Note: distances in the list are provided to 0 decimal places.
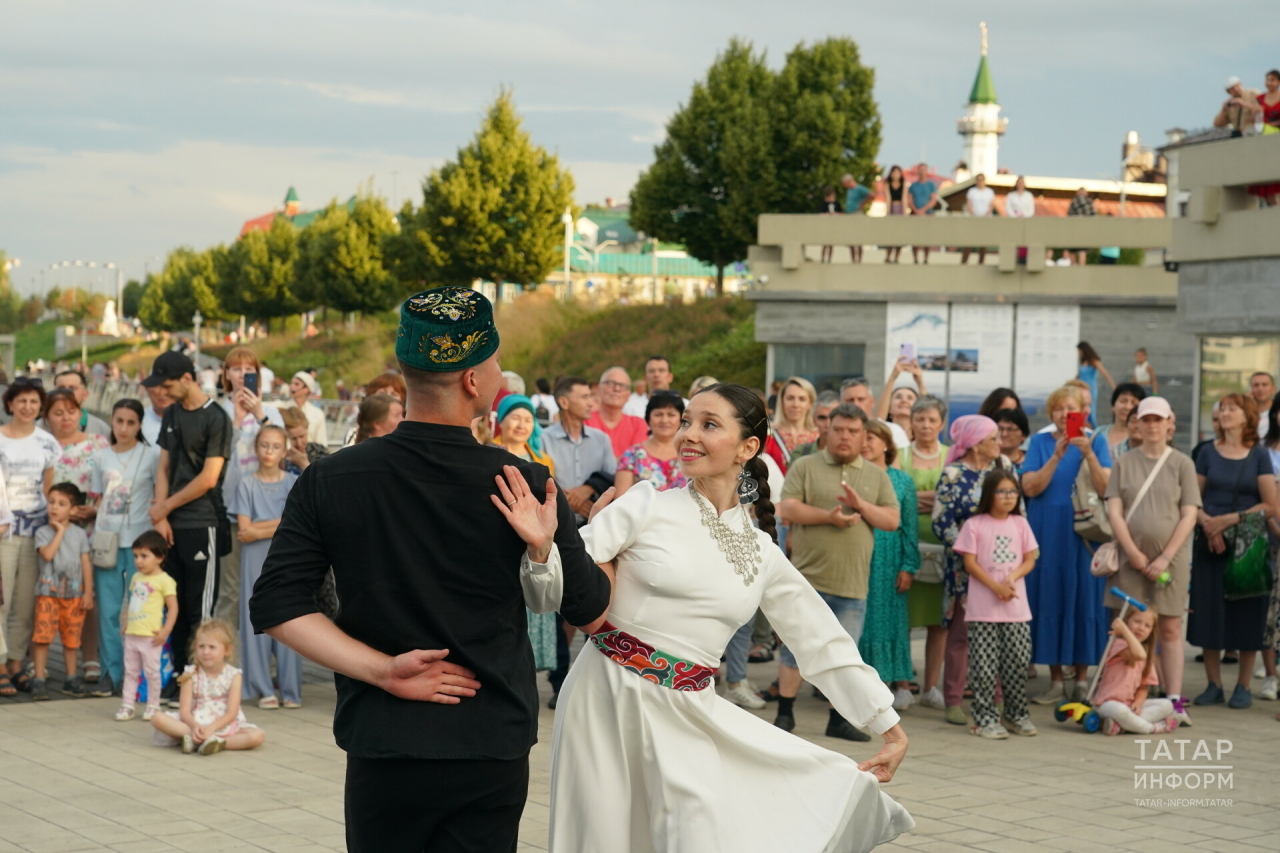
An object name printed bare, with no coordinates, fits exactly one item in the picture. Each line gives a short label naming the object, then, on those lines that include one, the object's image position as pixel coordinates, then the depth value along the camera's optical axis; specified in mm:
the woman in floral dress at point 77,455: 9820
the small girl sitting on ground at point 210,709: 7891
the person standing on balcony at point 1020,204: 30109
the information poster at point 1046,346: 27875
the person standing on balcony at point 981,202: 30109
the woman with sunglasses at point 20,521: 9531
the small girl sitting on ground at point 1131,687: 8703
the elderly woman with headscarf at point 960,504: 9125
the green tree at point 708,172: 45031
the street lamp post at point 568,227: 47531
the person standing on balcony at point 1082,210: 29734
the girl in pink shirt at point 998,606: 8711
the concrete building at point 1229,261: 18234
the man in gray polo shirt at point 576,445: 9562
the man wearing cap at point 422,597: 3035
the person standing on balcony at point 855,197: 31266
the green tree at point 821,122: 44219
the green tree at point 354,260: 60969
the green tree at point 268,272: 72562
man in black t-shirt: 9023
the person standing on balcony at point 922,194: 30547
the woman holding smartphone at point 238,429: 9336
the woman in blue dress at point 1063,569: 9617
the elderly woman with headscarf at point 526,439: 8898
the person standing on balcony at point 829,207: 30641
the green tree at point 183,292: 83375
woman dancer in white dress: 3924
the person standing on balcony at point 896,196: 30266
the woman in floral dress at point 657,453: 8836
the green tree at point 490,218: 45375
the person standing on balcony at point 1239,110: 18703
